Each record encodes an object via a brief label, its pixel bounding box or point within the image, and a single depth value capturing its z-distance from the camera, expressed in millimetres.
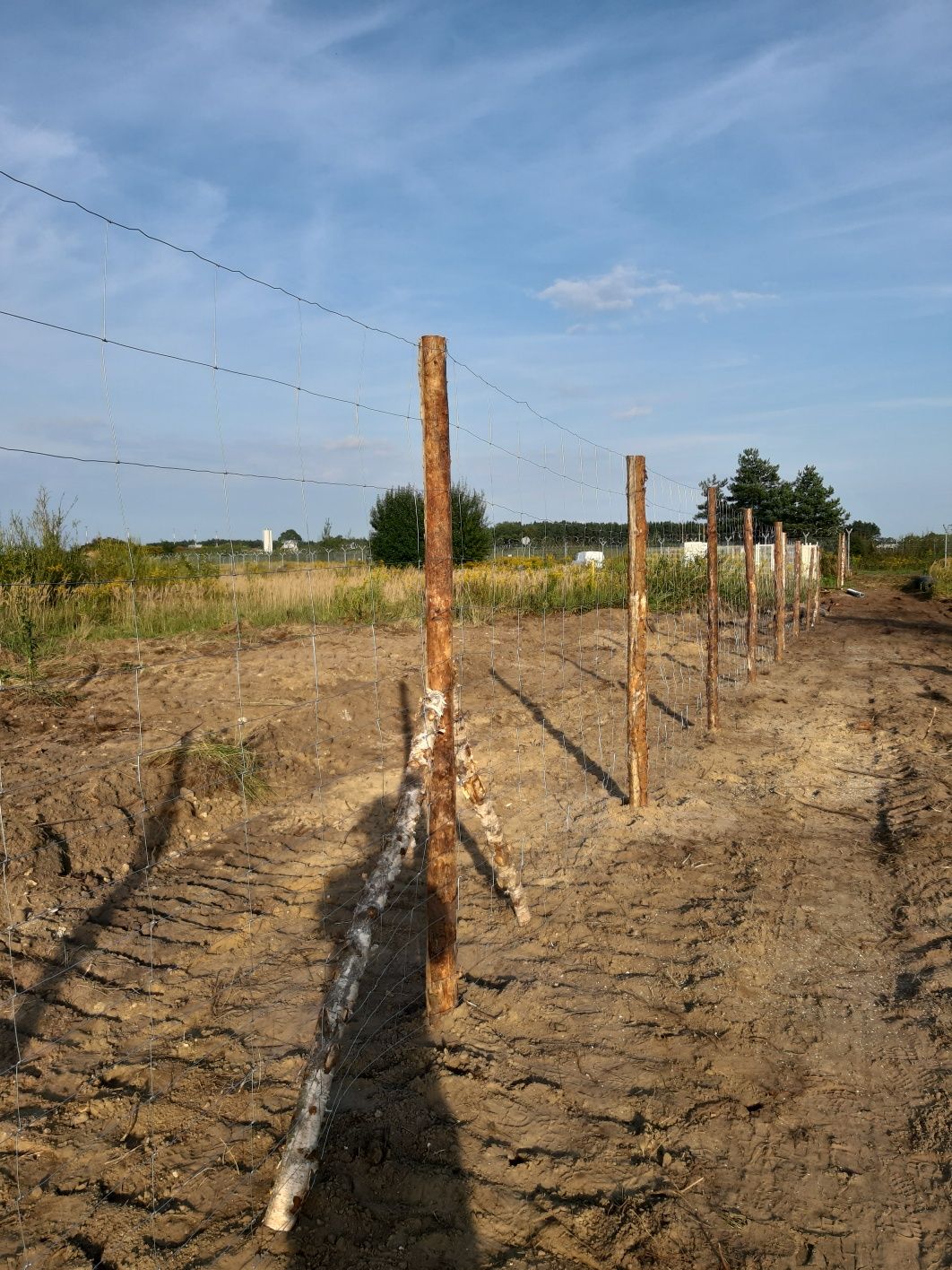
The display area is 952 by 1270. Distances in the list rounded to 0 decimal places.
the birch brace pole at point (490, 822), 3643
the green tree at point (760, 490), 58875
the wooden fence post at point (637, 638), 6082
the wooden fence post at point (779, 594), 13258
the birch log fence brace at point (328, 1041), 2568
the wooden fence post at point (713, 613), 8367
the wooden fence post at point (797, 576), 15484
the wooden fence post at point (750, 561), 10508
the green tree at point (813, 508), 57500
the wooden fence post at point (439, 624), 3475
